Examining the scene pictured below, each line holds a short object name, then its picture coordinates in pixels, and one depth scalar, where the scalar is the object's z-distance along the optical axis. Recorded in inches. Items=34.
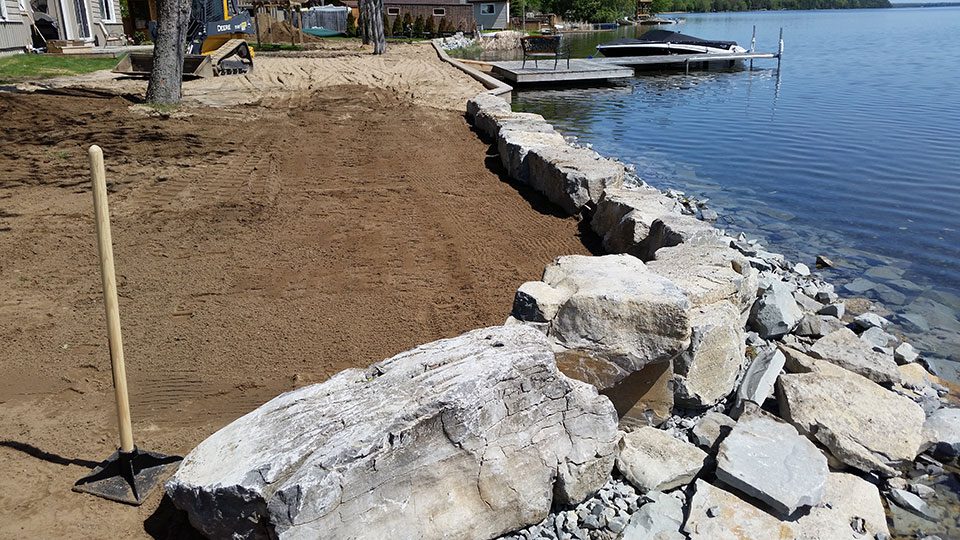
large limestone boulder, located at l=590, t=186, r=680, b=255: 261.6
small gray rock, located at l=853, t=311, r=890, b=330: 257.1
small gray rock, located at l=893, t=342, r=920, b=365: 232.7
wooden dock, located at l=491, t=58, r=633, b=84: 922.1
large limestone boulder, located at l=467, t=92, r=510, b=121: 506.6
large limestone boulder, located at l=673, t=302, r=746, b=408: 180.1
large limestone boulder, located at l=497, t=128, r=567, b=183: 367.6
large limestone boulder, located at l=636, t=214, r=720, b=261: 233.6
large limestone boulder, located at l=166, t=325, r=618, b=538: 120.3
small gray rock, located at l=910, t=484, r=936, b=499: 170.7
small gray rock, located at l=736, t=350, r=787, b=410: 187.5
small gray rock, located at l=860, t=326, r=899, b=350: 243.1
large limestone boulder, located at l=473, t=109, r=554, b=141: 434.0
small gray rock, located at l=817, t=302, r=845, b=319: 265.1
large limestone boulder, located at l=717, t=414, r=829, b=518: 149.2
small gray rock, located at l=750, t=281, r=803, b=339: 229.6
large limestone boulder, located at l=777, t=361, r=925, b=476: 173.6
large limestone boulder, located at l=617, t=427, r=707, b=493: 157.9
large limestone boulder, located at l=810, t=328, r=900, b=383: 210.5
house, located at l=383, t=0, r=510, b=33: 2065.7
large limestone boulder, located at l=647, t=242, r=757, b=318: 190.5
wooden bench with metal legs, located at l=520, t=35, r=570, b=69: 943.0
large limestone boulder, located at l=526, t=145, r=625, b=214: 311.9
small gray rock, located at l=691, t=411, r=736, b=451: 174.6
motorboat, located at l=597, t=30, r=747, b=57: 1284.7
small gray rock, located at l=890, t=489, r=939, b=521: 165.0
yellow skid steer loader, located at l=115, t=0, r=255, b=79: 733.9
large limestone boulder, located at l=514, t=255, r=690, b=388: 163.0
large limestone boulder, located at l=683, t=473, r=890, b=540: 145.3
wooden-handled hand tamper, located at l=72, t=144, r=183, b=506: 136.6
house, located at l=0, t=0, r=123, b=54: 837.8
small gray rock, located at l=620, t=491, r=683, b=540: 145.3
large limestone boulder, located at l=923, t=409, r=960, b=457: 183.6
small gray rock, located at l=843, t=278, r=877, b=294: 301.0
